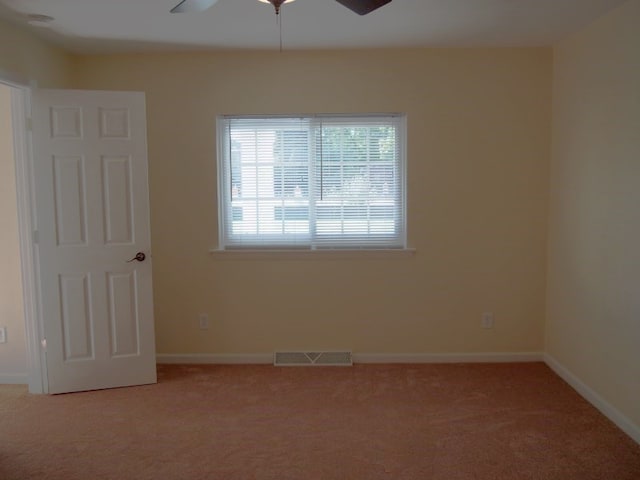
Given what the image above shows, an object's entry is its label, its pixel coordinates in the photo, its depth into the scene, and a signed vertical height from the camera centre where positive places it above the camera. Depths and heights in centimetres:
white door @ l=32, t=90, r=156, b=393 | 312 -24
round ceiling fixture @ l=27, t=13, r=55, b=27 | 278 +114
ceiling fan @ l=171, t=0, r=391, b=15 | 193 +85
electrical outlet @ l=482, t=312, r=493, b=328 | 371 -99
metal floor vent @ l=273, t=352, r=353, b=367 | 368 -130
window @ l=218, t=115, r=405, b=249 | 364 +16
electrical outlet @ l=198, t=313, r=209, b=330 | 376 -100
